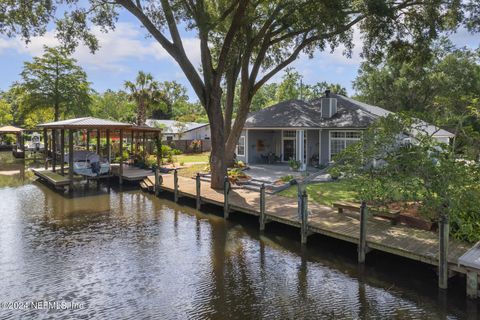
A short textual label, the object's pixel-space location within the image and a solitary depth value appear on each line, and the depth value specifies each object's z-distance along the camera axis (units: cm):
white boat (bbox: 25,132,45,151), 4254
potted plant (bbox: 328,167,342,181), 1001
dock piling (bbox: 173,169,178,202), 1644
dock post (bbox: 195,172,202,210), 1493
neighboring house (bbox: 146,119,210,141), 3944
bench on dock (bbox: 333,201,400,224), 992
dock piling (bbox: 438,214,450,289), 715
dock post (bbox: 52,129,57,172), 2406
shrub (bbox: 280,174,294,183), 1676
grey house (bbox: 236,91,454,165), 2102
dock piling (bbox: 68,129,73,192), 1884
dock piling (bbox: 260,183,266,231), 1174
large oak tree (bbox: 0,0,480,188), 1466
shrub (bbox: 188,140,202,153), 3728
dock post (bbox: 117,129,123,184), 2122
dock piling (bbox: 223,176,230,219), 1323
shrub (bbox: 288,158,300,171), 2005
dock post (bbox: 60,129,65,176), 2166
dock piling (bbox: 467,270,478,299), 693
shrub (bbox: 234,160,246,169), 2189
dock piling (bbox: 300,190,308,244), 1014
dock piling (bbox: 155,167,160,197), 1803
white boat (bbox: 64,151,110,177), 2128
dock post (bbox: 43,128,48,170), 2581
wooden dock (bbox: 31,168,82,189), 1923
